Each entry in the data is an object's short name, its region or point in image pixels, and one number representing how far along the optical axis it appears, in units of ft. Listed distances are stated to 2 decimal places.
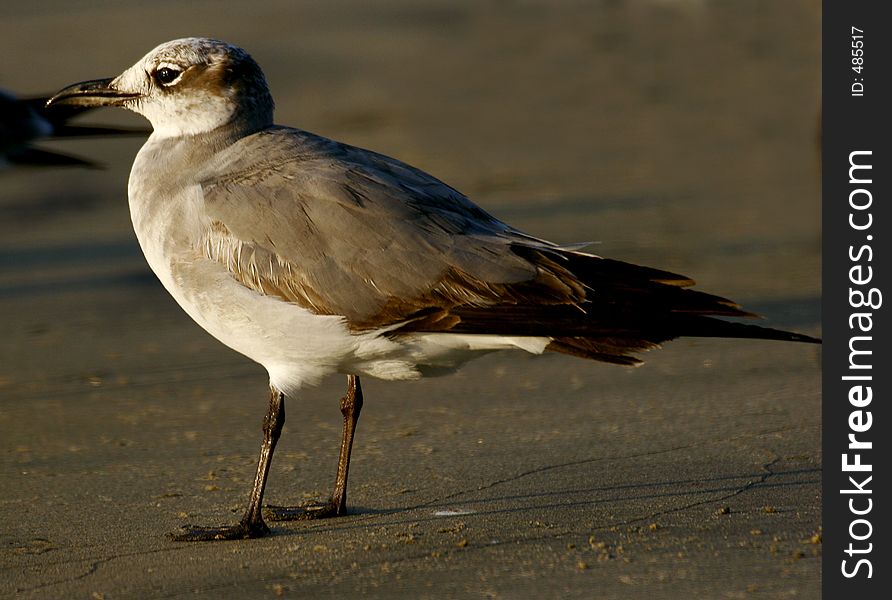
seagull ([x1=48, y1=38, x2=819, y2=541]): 30.48
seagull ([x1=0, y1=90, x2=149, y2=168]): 64.75
